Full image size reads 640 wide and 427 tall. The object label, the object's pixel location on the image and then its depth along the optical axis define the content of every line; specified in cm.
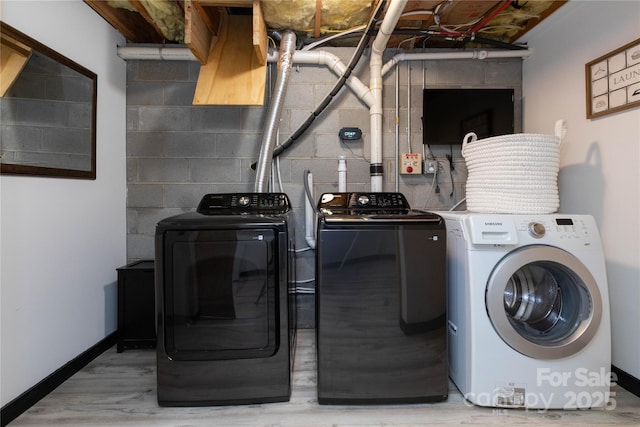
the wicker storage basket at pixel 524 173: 157
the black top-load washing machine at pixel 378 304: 138
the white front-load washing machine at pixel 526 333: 138
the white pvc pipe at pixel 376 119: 218
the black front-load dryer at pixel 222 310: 136
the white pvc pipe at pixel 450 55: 227
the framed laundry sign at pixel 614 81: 154
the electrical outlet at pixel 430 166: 231
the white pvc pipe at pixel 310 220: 223
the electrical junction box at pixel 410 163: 229
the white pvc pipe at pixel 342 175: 220
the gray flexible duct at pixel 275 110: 199
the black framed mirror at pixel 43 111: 138
